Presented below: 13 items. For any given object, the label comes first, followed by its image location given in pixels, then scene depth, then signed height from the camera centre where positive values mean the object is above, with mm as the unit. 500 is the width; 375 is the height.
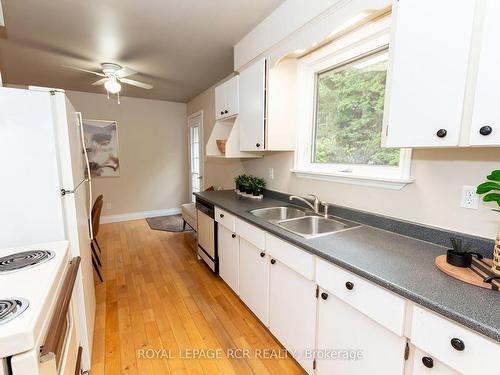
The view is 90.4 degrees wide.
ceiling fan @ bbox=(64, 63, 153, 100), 2811 +963
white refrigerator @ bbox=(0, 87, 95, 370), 1234 -85
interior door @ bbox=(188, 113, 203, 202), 4652 +62
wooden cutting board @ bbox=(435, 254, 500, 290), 903 -449
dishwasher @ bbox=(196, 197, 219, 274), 2605 -865
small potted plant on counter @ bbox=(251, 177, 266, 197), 2688 -318
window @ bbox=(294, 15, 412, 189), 1625 +339
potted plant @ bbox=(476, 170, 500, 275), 914 -140
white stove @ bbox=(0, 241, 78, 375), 713 -497
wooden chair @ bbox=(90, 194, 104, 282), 2617 -681
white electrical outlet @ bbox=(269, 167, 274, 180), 2633 -176
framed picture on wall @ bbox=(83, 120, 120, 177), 4410 +155
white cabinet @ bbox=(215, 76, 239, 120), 2559 +623
